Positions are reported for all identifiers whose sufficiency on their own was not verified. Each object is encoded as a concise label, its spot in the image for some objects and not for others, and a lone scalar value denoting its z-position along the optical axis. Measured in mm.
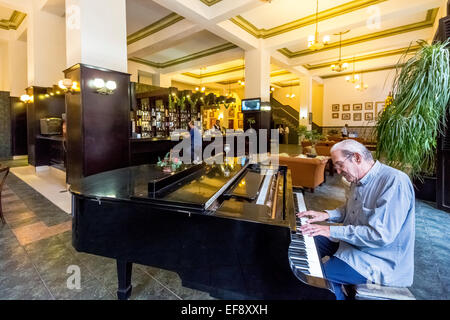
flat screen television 8430
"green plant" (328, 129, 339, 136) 13492
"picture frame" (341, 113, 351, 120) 14184
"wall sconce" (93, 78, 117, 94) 4238
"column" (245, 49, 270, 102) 8219
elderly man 1162
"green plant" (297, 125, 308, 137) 9200
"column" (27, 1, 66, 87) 6266
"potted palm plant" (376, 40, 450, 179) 2736
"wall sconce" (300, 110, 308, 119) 12451
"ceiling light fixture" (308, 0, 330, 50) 5699
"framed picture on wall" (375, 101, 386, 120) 13004
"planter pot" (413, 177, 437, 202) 4223
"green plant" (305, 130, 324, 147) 6861
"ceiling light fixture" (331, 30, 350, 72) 8084
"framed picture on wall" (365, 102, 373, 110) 13361
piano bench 1065
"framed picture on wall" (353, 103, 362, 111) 13727
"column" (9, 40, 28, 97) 8453
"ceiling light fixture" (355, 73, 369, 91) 12045
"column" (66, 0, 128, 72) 4078
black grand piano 1051
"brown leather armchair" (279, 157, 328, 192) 4707
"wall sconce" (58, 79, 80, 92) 4172
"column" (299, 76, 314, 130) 12398
